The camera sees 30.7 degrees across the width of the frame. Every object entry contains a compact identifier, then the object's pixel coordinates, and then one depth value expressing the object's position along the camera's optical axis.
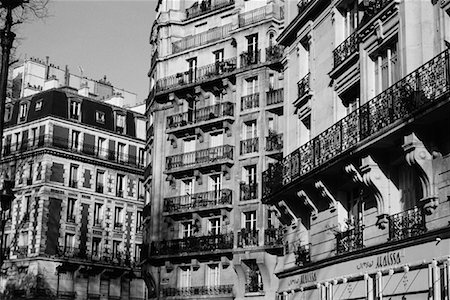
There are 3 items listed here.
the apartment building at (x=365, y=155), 16.16
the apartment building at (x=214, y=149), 42.62
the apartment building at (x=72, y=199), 60.69
